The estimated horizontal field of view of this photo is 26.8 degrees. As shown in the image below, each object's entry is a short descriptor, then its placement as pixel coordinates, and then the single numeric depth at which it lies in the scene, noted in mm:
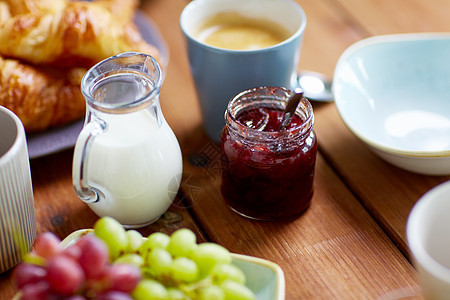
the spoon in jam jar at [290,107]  645
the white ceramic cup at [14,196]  597
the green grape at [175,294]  548
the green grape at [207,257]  568
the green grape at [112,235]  569
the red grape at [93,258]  524
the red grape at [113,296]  520
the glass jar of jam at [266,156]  640
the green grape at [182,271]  554
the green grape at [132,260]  560
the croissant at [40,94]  717
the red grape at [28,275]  527
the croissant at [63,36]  726
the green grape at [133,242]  579
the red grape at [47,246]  536
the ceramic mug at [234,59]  686
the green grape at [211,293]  547
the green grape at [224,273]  561
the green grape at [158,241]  574
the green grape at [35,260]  536
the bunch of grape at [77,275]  516
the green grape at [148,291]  542
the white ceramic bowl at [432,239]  547
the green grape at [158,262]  557
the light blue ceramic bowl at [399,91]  713
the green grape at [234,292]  554
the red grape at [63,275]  514
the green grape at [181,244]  573
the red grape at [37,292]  517
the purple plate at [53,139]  711
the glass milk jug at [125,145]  622
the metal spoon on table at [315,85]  768
